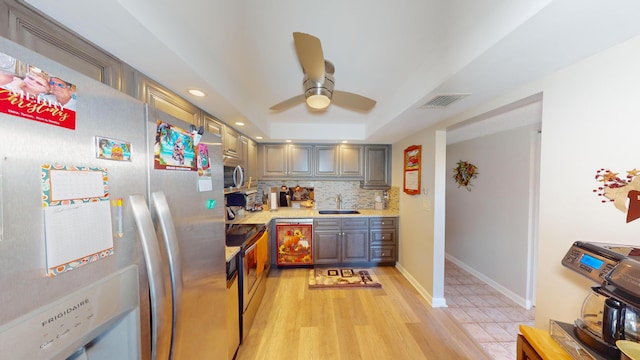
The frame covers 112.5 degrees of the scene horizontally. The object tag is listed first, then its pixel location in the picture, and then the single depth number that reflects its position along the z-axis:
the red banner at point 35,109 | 0.39
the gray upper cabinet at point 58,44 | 0.71
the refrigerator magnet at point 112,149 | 0.56
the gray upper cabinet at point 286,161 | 3.59
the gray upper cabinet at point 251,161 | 2.98
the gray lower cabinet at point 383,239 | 3.41
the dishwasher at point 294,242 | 3.29
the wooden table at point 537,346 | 0.90
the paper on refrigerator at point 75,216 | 0.44
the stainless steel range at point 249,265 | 1.85
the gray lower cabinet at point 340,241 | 3.35
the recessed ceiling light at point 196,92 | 1.50
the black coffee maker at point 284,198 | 3.86
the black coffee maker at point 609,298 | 0.71
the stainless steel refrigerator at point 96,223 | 0.39
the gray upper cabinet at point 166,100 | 1.25
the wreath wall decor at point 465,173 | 3.31
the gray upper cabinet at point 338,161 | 3.65
